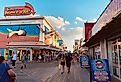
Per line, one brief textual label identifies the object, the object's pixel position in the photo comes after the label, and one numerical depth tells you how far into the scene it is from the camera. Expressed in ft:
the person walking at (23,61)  30.25
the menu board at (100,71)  11.40
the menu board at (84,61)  26.56
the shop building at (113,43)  12.10
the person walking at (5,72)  7.40
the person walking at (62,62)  22.90
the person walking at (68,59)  23.09
